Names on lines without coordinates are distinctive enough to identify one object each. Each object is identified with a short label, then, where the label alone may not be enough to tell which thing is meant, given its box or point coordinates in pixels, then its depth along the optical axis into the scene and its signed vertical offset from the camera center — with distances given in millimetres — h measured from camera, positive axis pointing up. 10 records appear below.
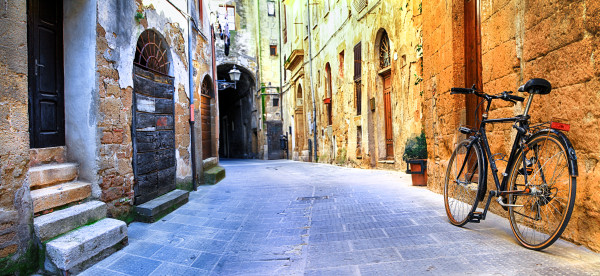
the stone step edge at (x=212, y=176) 7802 -790
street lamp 14320 +2450
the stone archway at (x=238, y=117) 24391 +1591
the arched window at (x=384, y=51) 9602 +2229
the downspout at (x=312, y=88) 15859 +2107
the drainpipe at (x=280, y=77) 22969 +3747
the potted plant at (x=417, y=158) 5938 -364
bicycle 2350 -303
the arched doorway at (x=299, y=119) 18953 +926
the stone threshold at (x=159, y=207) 4426 -836
